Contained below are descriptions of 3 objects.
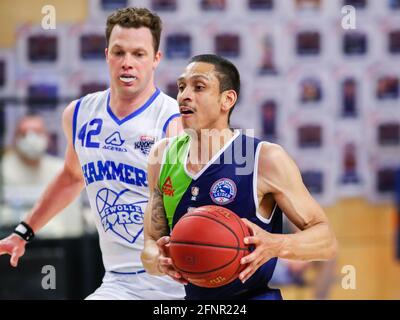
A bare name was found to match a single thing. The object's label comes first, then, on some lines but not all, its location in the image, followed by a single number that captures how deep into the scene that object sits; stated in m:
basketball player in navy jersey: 6.09
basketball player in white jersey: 6.89
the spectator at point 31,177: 9.92
